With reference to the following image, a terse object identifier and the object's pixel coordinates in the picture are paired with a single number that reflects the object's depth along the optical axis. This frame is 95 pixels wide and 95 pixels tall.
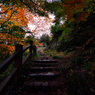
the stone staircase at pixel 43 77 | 2.30
